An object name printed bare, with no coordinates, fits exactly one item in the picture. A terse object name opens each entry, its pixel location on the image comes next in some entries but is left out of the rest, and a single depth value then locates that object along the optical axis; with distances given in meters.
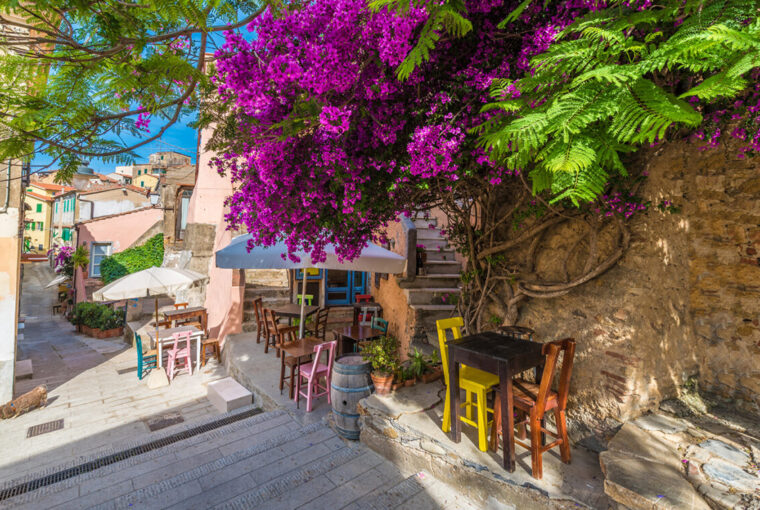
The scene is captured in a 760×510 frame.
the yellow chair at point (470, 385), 3.29
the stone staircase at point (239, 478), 3.14
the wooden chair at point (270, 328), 7.25
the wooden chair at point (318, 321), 7.84
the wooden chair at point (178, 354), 7.55
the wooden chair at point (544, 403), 2.94
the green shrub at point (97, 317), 12.88
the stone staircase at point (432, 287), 5.95
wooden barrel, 4.28
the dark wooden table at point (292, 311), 7.87
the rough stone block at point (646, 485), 2.21
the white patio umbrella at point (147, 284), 8.05
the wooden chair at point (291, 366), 5.40
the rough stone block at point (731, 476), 2.31
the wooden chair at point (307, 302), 8.41
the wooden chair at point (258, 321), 8.63
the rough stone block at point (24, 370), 8.03
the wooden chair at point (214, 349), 8.47
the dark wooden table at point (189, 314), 8.79
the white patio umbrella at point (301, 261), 5.84
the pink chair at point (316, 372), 5.00
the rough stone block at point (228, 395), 5.84
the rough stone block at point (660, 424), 2.97
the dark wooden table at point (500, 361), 3.02
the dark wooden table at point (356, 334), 6.02
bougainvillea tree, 1.51
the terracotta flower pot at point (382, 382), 4.28
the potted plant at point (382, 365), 4.29
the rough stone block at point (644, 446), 2.67
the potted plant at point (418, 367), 4.71
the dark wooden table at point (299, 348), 5.31
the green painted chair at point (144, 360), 7.61
